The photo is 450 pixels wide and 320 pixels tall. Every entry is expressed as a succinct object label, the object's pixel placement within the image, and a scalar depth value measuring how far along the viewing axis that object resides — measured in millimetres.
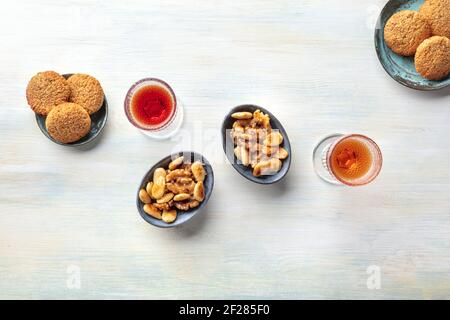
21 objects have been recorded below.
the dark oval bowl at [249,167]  1274
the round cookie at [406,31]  1292
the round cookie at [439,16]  1294
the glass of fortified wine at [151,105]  1273
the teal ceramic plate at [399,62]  1327
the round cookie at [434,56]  1280
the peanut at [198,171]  1265
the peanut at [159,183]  1255
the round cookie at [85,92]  1286
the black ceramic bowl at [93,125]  1300
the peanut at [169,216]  1271
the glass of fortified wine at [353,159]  1257
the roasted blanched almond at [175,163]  1263
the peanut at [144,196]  1257
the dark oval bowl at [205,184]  1270
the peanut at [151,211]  1267
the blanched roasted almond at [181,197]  1255
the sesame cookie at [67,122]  1251
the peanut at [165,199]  1260
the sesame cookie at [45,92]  1263
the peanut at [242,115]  1262
